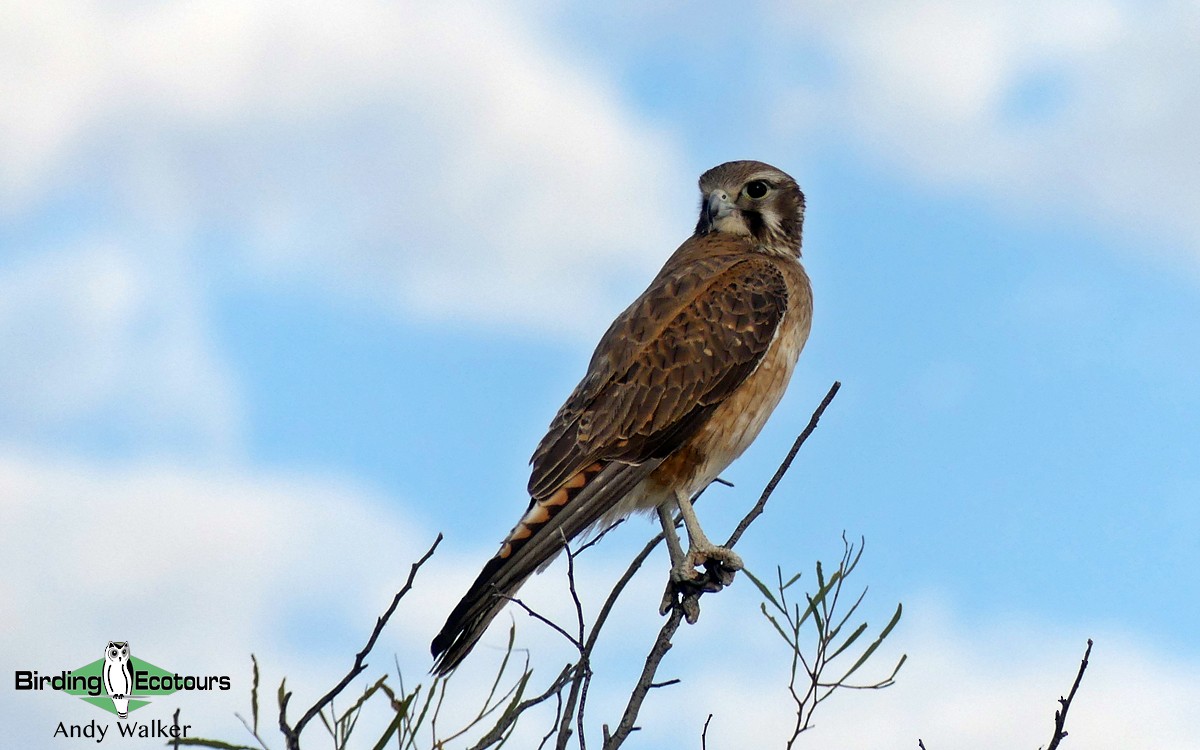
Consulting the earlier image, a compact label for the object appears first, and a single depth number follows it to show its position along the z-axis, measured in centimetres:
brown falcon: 1041
